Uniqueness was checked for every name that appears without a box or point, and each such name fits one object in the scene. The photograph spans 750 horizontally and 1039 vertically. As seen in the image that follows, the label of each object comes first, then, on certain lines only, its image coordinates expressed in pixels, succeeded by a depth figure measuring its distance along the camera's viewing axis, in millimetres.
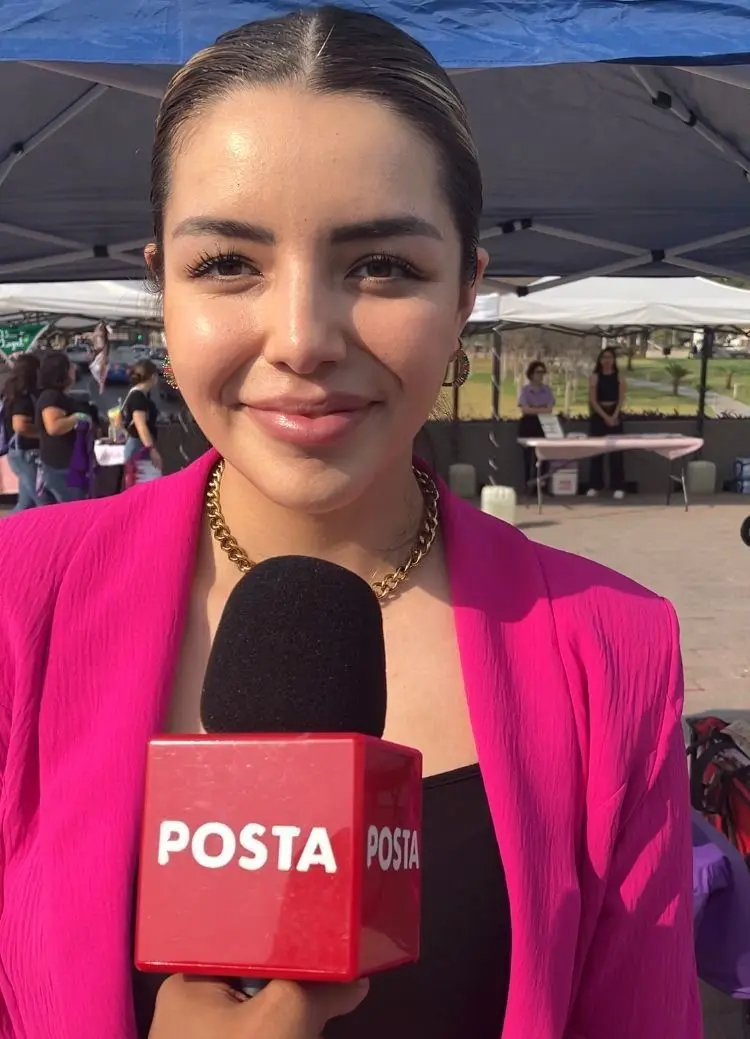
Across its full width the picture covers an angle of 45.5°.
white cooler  11312
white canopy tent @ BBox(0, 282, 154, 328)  9922
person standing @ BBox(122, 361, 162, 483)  8430
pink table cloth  10422
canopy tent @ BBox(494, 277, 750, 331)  10078
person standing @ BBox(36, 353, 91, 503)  7555
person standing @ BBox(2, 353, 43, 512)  8047
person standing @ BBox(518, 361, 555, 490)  11547
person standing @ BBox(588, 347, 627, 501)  11703
